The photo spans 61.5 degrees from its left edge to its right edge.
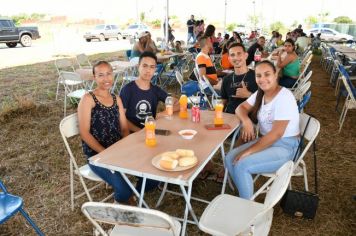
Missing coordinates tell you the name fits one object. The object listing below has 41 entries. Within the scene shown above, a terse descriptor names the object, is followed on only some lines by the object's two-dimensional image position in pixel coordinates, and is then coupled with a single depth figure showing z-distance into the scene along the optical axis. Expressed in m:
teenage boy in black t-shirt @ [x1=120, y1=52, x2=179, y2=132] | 2.87
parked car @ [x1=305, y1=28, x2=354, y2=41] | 21.02
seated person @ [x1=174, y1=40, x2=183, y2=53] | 8.89
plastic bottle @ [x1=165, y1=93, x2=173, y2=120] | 2.73
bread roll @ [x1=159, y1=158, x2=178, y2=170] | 1.73
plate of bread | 1.74
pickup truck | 16.00
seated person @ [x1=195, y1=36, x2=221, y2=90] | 4.65
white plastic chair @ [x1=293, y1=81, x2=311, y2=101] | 3.59
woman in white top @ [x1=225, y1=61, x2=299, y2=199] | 2.38
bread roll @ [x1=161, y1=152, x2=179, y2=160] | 1.82
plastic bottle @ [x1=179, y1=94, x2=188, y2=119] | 2.77
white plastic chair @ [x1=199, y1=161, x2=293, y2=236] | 1.54
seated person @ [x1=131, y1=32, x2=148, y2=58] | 7.34
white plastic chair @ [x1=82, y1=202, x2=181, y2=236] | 1.20
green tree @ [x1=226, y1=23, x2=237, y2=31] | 33.36
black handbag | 2.50
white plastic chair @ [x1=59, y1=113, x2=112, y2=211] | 2.38
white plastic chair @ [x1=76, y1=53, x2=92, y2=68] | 6.91
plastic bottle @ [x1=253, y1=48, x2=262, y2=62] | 5.74
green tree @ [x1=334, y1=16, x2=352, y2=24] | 41.25
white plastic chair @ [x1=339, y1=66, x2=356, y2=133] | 4.24
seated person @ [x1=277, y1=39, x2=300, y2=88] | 5.57
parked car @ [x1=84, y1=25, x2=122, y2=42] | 23.09
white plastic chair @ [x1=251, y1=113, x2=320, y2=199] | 2.36
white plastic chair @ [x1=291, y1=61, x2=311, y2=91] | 5.35
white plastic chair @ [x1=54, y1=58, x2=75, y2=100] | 5.83
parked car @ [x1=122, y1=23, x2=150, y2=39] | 23.70
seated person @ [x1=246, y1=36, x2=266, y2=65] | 7.69
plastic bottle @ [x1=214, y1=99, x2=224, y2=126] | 2.53
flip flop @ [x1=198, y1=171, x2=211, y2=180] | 3.26
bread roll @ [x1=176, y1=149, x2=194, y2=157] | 1.86
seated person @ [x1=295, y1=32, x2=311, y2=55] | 11.06
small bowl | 2.22
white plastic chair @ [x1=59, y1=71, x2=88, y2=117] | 4.71
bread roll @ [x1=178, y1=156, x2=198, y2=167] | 1.77
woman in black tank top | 2.34
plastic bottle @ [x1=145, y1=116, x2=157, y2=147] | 2.11
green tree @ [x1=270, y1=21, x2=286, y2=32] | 33.87
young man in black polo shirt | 3.33
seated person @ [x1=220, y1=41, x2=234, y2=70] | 6.17
